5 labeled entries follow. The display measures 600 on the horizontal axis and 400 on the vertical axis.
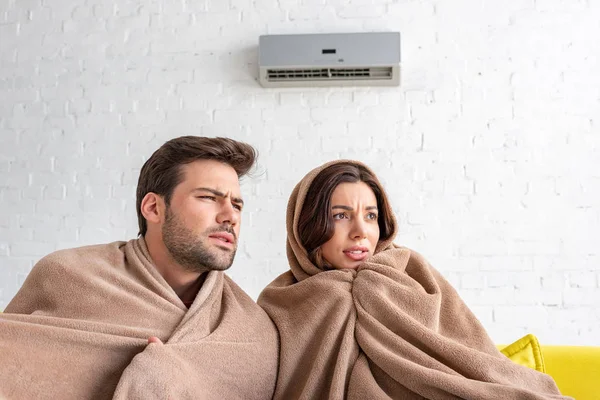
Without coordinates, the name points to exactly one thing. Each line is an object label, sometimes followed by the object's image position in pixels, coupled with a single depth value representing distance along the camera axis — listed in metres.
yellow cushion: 2.03
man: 1.70
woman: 1.69
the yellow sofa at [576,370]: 2.08
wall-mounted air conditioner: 3.63
